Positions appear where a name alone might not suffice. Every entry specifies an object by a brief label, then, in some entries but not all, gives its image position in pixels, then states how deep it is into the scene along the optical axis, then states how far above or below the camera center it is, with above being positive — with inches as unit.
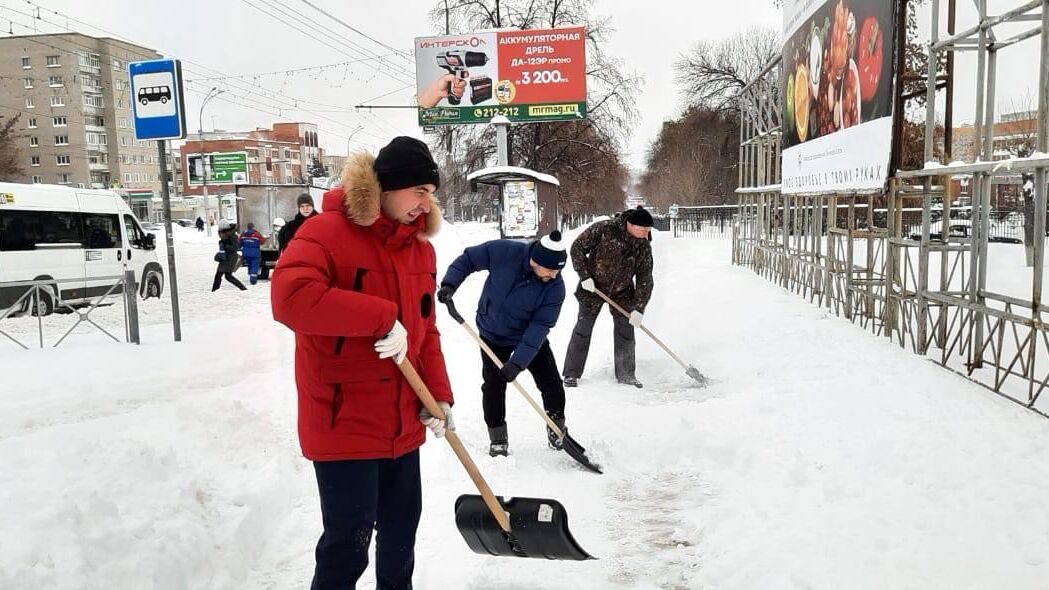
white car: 428.5 -8.0
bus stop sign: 289.7 +49.6
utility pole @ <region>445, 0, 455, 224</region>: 1100.0 +106.1
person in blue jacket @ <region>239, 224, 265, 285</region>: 617.0 -25.5
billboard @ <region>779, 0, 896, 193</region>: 272.2 +51.1
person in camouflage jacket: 271.9 -25.5
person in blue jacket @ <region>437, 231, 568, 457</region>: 180.9 -24.7
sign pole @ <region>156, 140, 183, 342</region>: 293.3 -7.5
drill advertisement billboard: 813.9 +158.0
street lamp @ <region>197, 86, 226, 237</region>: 1240.5 +196.0
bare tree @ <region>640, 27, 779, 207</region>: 1644.9 +209.8
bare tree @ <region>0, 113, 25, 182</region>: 1573.6 +172.2
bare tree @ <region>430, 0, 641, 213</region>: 1112.8 +125.7
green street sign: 1742.1 +139.9
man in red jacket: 90.0 -14.4
